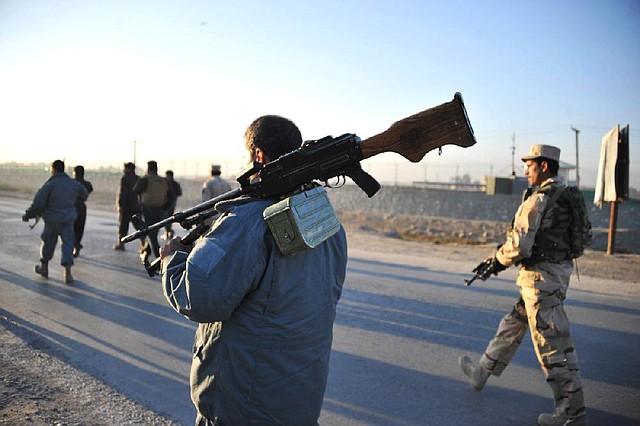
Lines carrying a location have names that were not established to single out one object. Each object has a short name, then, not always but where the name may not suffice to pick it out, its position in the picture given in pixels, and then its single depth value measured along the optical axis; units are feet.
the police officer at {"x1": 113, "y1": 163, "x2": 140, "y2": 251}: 33.01
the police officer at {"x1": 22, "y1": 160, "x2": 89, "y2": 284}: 23.16
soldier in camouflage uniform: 10.91
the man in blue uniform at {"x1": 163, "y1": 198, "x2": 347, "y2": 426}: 5.67
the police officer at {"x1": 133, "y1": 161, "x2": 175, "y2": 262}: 29.50
